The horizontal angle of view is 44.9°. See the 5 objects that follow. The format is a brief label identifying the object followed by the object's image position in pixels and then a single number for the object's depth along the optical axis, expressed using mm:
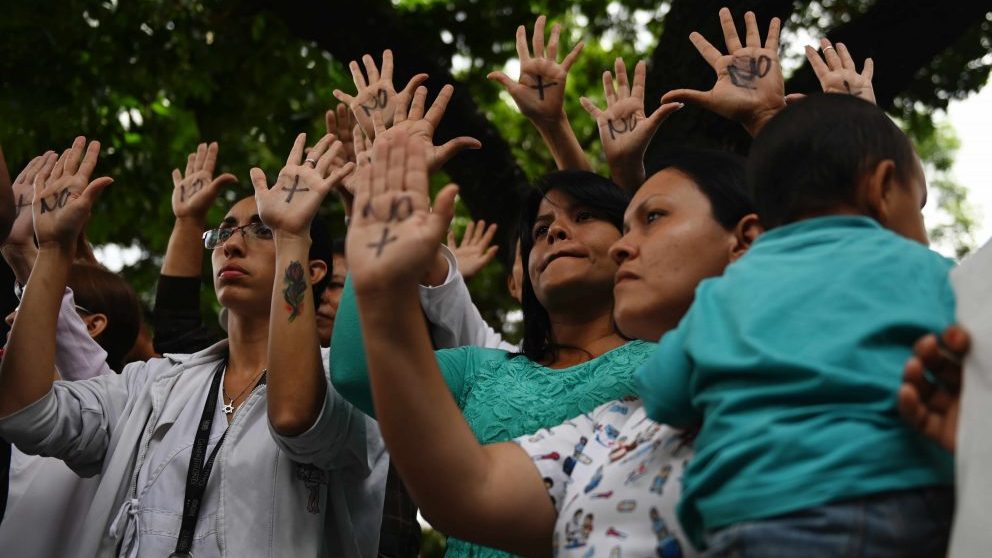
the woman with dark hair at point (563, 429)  2039
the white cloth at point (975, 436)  1655
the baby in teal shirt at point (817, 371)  1759
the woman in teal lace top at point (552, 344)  2850
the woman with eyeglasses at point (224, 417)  3299
